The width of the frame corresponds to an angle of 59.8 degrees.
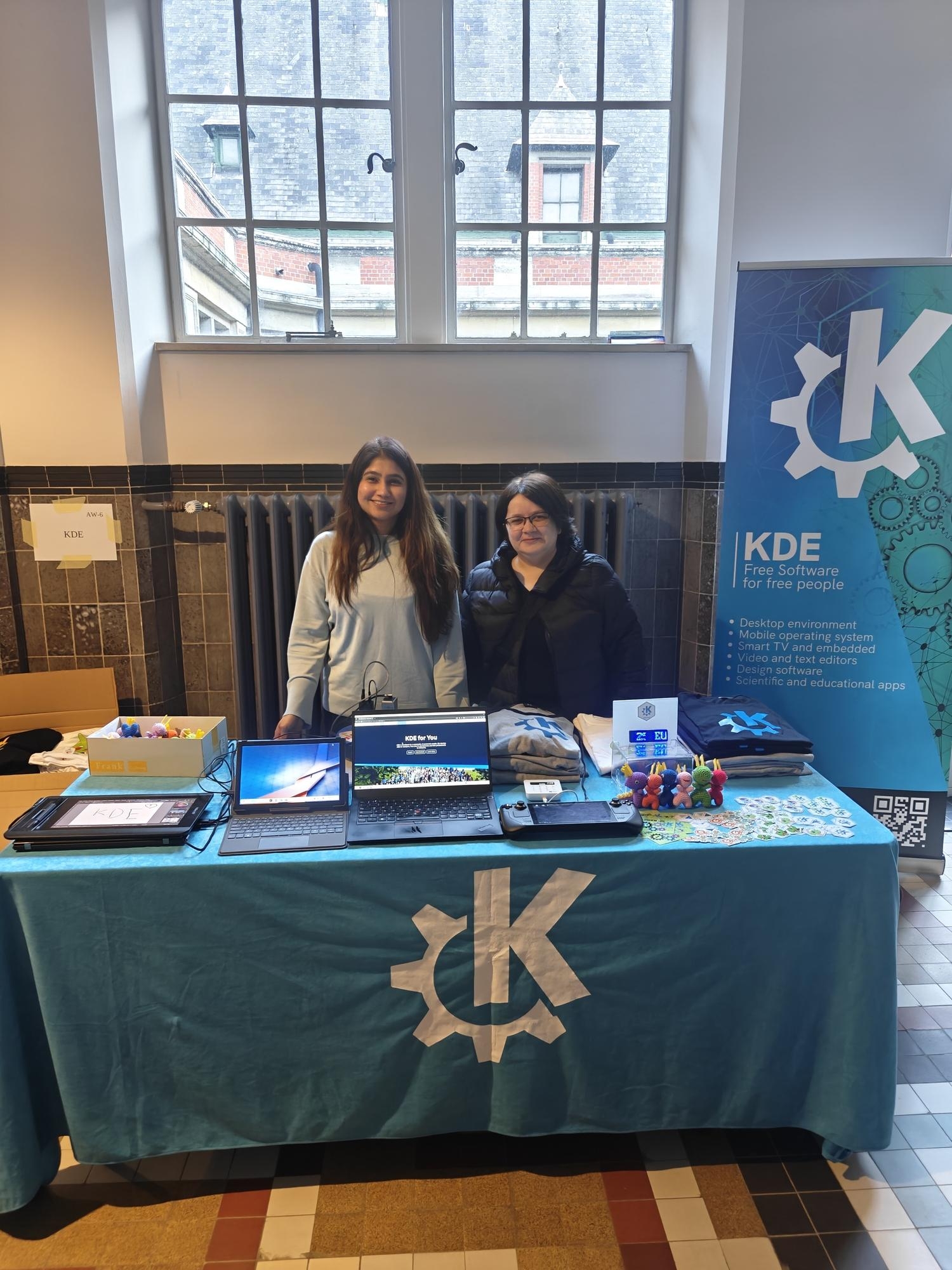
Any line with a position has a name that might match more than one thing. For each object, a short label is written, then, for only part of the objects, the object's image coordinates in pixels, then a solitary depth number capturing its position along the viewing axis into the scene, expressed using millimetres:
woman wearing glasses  2318
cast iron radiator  3246
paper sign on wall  3135
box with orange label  1928
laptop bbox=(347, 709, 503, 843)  1760
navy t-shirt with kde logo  1961
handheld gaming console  1646
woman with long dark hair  2217
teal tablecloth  1586
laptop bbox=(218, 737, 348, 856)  1643
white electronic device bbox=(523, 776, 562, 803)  1771
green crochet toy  1781
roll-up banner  2770
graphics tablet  1618
